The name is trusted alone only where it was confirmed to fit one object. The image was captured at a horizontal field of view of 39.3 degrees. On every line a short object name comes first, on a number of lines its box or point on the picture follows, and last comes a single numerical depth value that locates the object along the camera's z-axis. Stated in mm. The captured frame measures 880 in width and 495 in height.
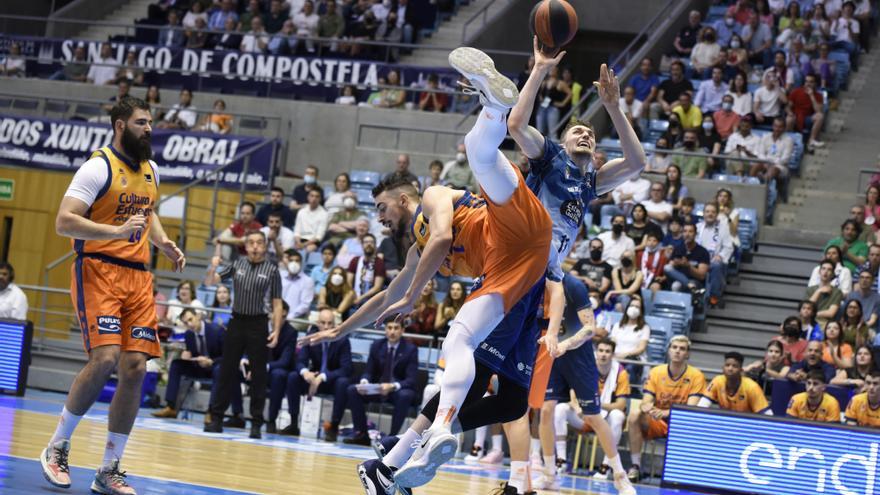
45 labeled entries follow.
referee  12633
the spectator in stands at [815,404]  11930
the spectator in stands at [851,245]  15125
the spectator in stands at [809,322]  13859
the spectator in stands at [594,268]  15039
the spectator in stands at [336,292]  15198
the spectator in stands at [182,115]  20156
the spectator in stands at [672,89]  19234
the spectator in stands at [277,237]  16156
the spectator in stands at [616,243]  15414
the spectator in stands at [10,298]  14984
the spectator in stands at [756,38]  20031
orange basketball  6277
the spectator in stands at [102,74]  22656
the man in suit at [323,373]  13594
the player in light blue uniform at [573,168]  6684
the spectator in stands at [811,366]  12547
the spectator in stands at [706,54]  19938
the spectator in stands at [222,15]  24109
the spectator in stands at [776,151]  17609
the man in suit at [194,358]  14070
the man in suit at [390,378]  13266
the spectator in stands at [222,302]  15617
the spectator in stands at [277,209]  17375
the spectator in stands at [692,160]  17547
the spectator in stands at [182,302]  15702
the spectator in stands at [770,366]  13016
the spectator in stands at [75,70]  23359
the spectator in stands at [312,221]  17188
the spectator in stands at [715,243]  15680
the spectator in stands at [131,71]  22031
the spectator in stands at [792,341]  13398
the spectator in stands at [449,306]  14367
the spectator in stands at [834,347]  12984
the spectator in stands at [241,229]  16672
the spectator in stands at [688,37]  20812
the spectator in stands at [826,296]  14172
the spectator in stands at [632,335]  13804
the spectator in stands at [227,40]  23281
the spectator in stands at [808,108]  18750
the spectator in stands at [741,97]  18609
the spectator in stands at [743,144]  17750
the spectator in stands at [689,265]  15195
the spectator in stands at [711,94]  18984
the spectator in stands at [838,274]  14576
